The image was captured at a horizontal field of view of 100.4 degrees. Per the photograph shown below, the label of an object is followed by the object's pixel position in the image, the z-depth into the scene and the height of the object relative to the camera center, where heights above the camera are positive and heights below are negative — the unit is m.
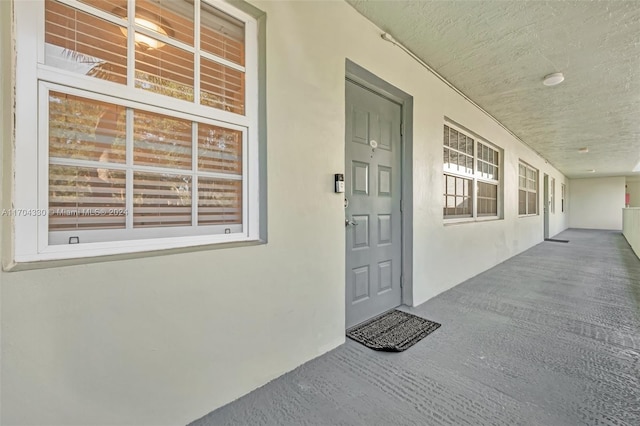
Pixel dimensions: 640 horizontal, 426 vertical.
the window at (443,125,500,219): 3.62 +0.56
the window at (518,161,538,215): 6.45 +0.58
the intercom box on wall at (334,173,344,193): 2.00 +0.23
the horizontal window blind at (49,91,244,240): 1.08 +0.20
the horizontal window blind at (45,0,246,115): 1.09 +0.78
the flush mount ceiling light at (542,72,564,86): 3.06 +1.58
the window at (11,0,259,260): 1.04 +0.40
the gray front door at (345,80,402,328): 2.36 +0.07
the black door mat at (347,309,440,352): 2.06 -1.02
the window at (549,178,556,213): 9.45 +0.64
